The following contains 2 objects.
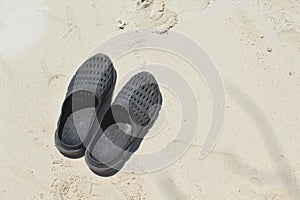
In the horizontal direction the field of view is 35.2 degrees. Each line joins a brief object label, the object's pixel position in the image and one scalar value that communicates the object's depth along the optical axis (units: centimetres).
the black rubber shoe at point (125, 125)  222
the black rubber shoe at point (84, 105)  226
